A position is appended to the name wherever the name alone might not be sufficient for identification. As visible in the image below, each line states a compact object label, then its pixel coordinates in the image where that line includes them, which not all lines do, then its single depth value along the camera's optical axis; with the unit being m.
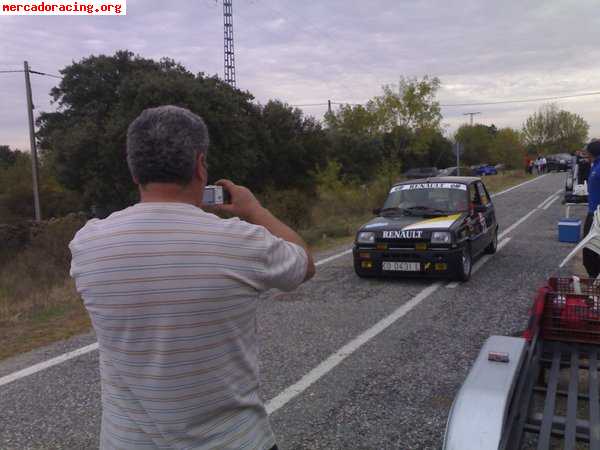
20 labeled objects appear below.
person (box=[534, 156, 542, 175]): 50.56
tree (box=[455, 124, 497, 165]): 73.56
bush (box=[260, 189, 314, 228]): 18.09
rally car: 8.18
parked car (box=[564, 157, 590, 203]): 18.39
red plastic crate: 4.20
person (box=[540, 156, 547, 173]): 50.62
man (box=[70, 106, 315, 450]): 1.51
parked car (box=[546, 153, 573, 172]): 50.44
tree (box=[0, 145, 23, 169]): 45.42
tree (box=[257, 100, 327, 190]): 30.06
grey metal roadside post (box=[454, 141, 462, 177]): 25.53
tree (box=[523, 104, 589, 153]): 83.59
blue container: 11.51
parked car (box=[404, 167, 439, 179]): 41.91
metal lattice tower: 45.62
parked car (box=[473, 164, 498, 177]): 57.86
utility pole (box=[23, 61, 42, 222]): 27.77
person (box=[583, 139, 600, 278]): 6.93
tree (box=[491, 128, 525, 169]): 70.86
